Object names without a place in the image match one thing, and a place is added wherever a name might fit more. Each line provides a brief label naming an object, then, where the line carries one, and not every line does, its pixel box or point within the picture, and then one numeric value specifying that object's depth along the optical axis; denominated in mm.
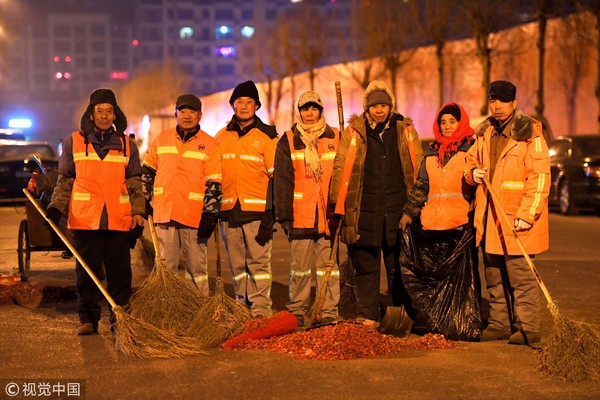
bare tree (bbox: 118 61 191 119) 104250
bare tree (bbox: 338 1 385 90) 52406
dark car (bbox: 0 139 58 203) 26075
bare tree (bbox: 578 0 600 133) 31438
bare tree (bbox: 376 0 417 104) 49250
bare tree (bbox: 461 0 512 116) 38219
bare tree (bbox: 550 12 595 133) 33969
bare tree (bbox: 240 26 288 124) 69438
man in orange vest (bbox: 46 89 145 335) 8641
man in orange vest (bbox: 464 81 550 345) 8188
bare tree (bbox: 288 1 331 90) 67969
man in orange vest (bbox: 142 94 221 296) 9070
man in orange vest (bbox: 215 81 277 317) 9172
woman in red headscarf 8578
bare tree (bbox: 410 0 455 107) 43500
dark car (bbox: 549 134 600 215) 22152
